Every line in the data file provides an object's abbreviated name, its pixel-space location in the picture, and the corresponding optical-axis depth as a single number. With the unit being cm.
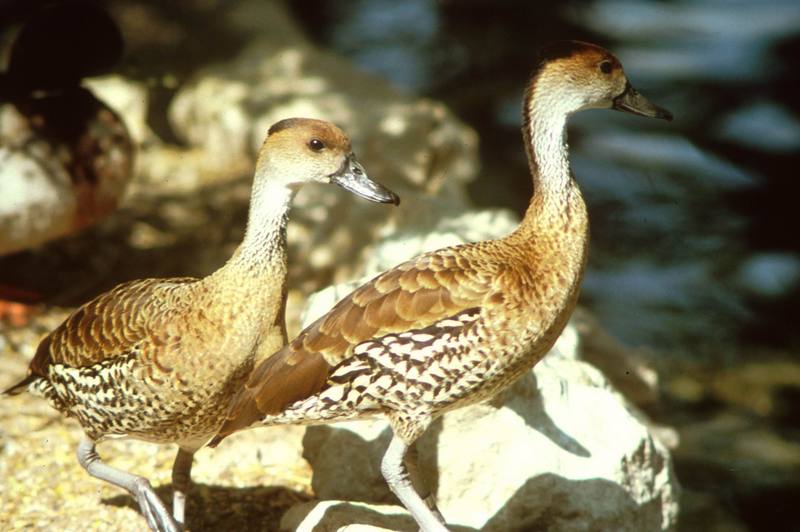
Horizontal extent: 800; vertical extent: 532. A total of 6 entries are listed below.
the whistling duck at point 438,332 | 845
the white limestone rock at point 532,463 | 970
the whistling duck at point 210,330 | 863
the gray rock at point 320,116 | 1487
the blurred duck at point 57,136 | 1374
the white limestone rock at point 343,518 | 911
